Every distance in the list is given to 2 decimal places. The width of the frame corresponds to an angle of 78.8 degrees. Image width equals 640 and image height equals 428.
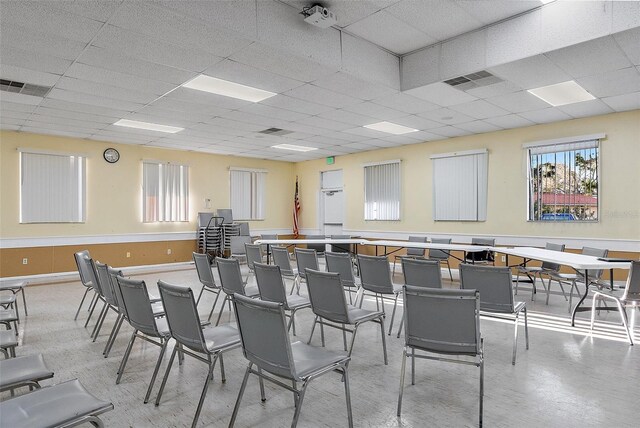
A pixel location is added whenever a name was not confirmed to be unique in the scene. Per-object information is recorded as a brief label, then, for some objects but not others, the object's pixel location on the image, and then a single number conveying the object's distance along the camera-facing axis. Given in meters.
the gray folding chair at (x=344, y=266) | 4.54
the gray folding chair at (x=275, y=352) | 2.05
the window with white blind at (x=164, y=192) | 9.66
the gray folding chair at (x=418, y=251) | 8.27
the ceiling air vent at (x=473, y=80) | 4.91
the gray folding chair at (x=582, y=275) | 5.07
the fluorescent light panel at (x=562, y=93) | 5.54
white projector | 3.83
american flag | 12.42
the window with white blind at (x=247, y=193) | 11.23
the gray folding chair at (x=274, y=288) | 3.60
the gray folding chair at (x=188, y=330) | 2.38
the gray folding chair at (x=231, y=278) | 3.94
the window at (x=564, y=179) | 6.93
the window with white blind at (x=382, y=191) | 9.89
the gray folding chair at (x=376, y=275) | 4.22
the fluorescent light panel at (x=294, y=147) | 9.67
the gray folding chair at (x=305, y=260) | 4.82
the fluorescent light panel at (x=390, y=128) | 7.58
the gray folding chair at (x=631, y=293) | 3.92
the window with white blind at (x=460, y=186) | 8.33
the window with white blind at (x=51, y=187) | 8.04
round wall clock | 9.02
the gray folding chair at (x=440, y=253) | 7.75
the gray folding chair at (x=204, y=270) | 4.61
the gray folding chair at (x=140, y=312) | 2.78
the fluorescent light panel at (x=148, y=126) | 7.22
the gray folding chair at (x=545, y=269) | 5.87
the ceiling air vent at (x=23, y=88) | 5.02
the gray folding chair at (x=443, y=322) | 2.38
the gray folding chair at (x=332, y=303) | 3.17
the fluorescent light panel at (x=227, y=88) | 5.13
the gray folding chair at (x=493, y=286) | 3.40
